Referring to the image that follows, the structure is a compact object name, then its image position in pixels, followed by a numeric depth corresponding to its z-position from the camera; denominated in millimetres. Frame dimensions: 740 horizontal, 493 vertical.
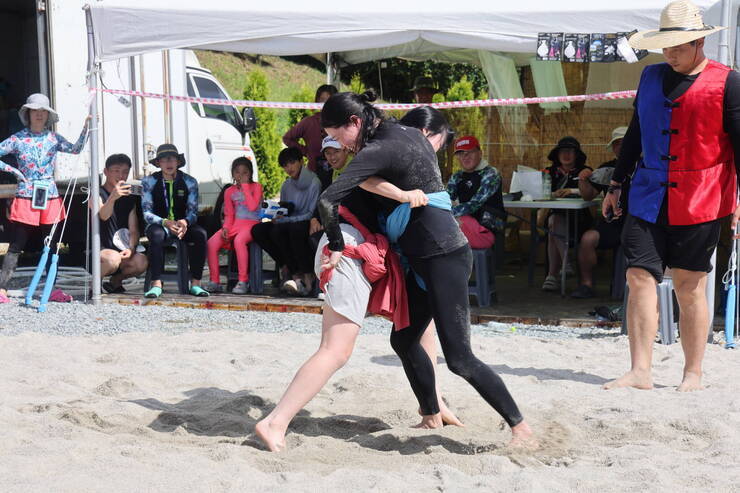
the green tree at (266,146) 18359
